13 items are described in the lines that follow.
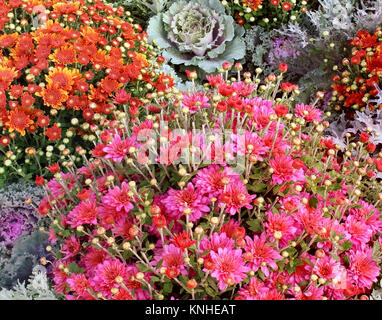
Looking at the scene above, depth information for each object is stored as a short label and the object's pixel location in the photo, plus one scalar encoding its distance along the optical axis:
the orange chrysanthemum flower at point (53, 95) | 0.76
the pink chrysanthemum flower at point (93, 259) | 0.60
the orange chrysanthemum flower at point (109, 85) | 0.79
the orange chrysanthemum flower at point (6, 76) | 0.76
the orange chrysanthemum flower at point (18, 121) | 0.76
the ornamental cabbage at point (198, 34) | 1.18
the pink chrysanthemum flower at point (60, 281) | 0.61
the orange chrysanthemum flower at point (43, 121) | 0.76
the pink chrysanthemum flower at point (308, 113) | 0.68
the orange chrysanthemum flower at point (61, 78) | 0.76
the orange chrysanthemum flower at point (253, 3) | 1.15
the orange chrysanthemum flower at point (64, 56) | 0.78
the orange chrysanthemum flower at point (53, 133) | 0.78
